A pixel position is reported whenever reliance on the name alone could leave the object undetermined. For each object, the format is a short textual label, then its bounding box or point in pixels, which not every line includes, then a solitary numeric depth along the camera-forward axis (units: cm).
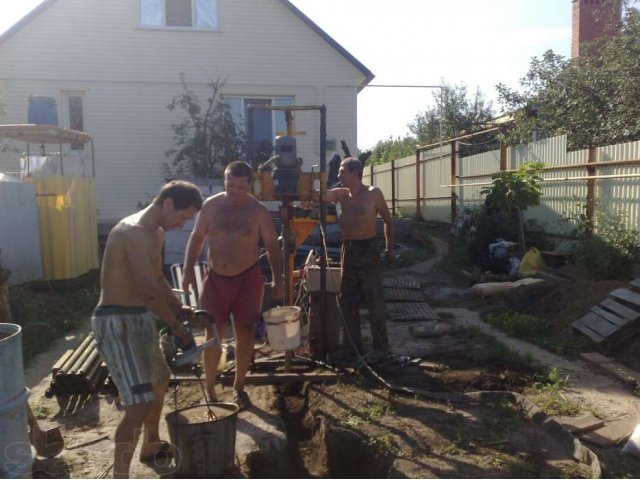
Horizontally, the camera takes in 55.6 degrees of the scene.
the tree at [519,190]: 1121
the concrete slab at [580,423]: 432
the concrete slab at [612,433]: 412
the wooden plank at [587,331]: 642
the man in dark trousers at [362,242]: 580
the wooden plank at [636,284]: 711
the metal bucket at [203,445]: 353
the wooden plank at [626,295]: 668
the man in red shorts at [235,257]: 473
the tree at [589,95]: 1434
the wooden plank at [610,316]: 640
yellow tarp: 1002
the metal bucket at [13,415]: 291
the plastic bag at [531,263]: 1024
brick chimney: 2042
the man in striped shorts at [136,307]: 333
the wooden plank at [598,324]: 642
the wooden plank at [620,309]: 642
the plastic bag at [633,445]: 390
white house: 1384
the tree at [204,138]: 1372
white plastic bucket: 486
